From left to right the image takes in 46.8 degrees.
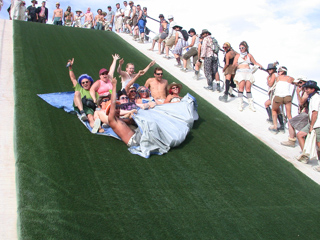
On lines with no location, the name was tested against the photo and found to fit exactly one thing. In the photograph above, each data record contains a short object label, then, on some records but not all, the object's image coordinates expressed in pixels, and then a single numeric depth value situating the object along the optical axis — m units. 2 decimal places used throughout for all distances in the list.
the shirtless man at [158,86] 8.64
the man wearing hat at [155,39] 14.98
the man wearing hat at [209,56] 10.94
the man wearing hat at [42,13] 17.89
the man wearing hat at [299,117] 7.74
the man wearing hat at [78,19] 19.94
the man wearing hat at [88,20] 19.77
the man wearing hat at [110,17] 19.73
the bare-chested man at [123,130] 6.64
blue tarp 6.63
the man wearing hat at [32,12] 17.62
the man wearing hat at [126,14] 17.92
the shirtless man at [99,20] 19.38
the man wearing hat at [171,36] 13.69
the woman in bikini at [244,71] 10.01
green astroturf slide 4.62
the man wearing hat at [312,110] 7.19
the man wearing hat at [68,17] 19.38
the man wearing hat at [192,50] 12.63
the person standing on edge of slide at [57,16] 18.48
